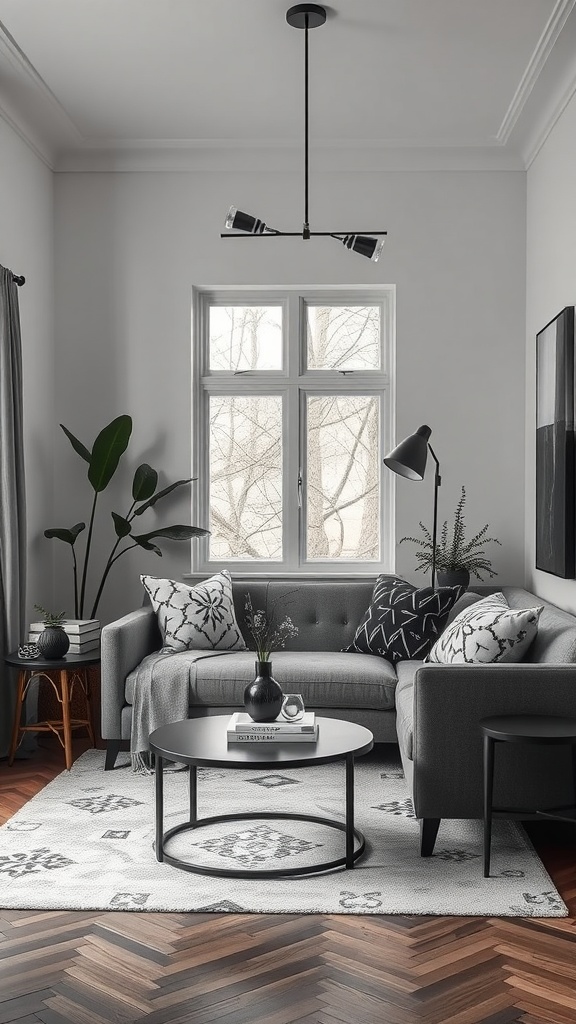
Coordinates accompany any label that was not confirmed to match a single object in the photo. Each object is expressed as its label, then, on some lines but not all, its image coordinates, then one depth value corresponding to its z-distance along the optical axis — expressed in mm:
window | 5492
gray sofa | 3193
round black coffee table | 2973
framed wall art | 4105
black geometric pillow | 4605
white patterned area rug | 2838
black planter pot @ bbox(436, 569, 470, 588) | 4969
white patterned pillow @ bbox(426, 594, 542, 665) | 3590
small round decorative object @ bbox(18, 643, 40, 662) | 4422
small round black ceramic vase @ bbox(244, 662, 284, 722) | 3295
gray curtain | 4488
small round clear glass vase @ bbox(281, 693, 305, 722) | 3346
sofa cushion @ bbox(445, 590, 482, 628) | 4727
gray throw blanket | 4277
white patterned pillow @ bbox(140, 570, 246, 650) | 4672
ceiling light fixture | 4363
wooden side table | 4309
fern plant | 5027
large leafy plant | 5145
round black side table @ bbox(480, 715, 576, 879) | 2918
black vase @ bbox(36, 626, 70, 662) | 4387
